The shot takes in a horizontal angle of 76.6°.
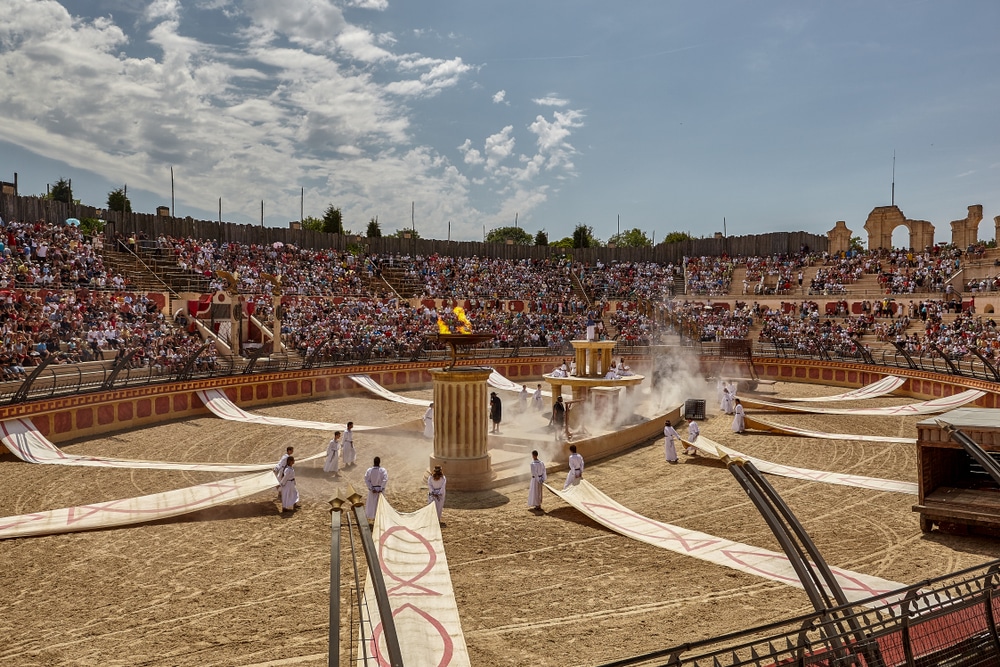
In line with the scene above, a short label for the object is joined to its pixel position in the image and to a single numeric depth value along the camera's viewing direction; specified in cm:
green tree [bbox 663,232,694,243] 10769
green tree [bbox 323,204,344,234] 8056
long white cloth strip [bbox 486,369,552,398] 2968
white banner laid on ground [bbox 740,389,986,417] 2258
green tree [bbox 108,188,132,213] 6391
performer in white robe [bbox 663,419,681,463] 1805
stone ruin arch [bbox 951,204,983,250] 4756
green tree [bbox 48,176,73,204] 6234
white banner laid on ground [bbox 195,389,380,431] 2166
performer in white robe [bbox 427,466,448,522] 1238
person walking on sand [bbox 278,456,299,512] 1261
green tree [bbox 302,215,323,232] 9707
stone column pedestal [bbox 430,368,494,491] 1502
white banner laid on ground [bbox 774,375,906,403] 2694
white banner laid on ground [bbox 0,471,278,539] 1075
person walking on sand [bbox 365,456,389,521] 1217
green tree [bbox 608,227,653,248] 11914
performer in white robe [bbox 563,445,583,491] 1435
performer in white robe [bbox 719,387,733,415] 2612
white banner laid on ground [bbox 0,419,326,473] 1509
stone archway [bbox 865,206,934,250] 5178
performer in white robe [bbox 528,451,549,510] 1325
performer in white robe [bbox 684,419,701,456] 1874
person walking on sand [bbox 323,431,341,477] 1576
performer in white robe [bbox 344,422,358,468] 1670
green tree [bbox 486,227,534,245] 11684
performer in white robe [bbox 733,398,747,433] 2169
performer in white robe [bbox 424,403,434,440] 1967
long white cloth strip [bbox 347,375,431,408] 2755
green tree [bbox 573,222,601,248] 9587
